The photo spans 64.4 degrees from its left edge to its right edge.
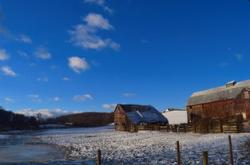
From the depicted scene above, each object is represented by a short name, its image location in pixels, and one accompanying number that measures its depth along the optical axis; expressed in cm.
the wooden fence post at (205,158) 645
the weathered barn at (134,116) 4605
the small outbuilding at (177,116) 5592
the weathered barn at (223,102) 3517
